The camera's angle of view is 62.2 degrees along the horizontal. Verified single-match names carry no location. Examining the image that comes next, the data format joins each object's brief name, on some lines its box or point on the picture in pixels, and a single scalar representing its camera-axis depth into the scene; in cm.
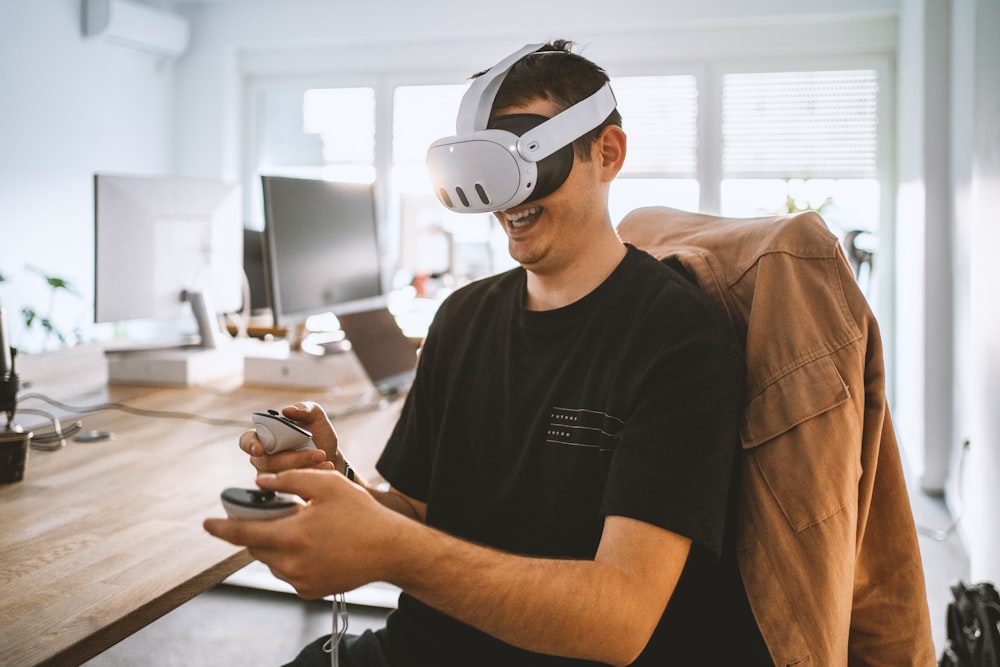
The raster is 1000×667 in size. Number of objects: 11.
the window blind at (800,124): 613
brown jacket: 96
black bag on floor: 161
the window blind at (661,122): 638
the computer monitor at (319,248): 220
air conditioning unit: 605
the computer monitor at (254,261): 413
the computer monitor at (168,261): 227
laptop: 238
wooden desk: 97
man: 82
